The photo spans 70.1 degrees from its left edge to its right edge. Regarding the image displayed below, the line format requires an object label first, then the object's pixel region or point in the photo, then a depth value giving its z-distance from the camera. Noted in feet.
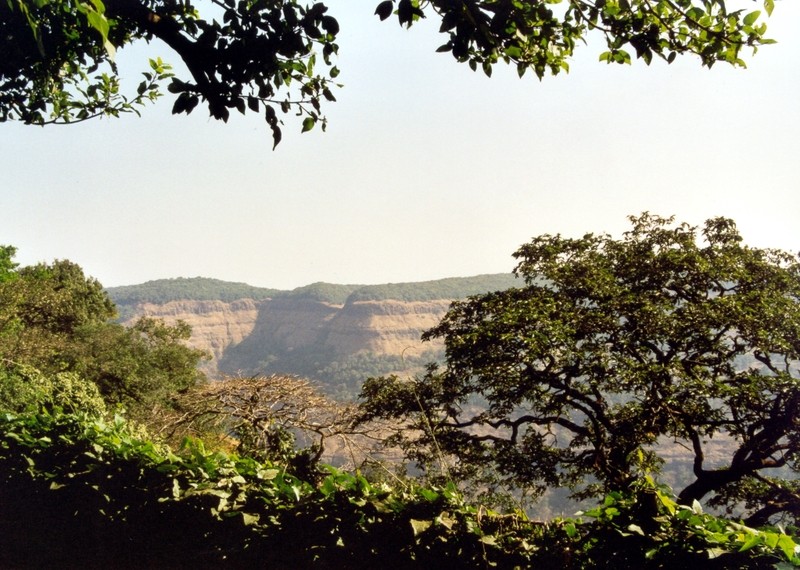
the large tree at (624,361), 35.50
